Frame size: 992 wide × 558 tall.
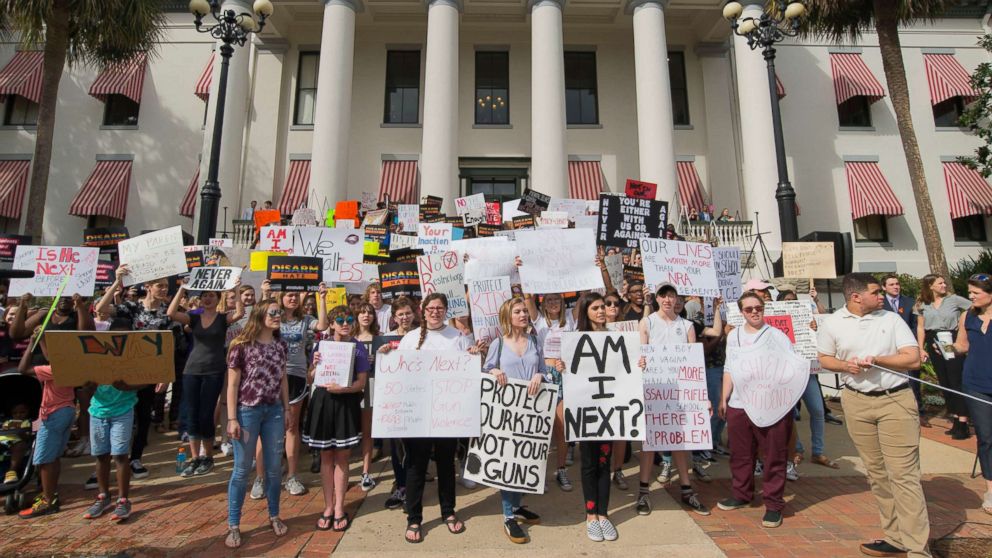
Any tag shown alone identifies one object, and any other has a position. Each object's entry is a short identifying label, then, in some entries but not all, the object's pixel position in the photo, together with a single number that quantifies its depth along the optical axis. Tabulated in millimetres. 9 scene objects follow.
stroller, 4777
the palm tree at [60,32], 12195
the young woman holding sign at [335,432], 4336
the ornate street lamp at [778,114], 11555
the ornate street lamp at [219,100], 11648
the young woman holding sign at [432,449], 4102
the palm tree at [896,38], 12680
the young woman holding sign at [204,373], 5617
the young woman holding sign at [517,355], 4359
